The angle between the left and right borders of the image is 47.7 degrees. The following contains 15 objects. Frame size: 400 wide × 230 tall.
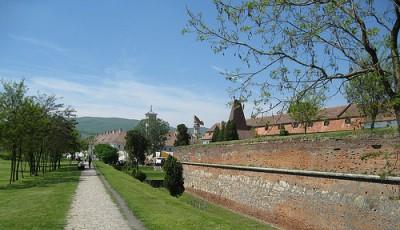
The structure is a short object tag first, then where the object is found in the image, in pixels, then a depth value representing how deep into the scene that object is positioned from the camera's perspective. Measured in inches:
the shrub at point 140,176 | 1457.7
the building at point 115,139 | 5073.8
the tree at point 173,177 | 1053.8
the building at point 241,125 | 2401.6
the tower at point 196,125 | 3828.7
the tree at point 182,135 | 3004.4
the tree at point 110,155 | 2638.0
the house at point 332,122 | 1823.3
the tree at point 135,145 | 2508.6
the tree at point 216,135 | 2082.9
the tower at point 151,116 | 3692.9
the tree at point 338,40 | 226.8
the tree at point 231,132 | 1859.0
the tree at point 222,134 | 1930.4
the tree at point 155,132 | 3595.0
